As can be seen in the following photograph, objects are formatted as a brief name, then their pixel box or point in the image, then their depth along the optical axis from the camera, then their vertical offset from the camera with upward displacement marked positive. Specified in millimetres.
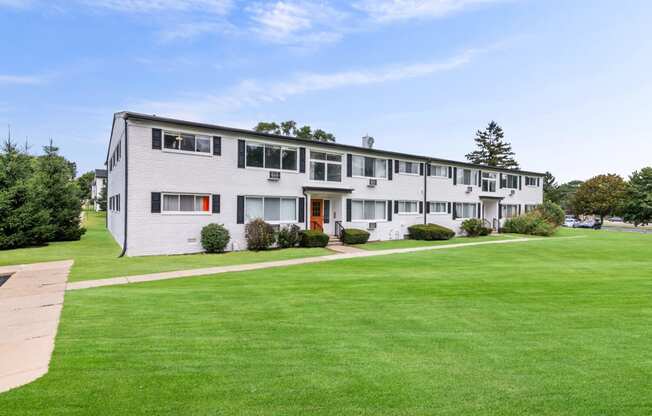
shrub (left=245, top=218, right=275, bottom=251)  18438 -1093
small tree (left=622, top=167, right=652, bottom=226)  49128 +1915
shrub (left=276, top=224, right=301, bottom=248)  19625 -1249
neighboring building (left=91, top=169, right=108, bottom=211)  67031 +5962
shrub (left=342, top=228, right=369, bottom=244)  21969 -1377
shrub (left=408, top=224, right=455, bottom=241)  25266 -1334
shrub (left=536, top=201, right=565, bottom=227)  34219 -38
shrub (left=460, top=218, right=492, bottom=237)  28922 -1204
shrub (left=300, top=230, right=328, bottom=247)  19950 -1385
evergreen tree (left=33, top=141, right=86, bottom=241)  21859 +1168
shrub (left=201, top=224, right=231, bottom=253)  17266 -1166
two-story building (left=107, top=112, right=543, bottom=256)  16188 +1604
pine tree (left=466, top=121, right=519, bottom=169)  66250 +11818
